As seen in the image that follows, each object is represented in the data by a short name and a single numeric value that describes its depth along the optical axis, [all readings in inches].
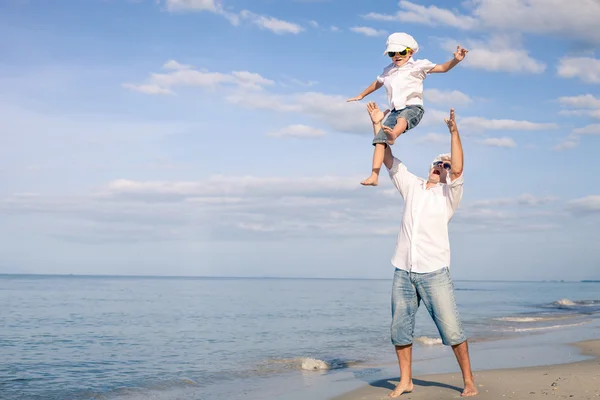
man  235.0
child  234.7
